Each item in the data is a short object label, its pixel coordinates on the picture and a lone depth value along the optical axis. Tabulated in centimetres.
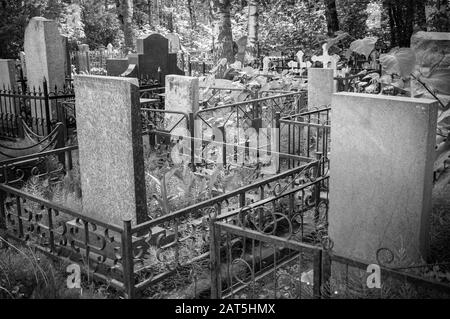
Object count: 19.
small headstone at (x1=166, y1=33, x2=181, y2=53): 2247
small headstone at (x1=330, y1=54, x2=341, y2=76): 1308
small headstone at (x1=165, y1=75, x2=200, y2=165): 825
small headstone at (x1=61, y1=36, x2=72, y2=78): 1544
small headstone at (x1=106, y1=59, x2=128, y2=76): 1339
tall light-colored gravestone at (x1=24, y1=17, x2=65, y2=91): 1055
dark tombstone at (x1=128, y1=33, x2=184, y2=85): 1198
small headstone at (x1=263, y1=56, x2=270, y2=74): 1527
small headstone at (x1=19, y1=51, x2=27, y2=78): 1568
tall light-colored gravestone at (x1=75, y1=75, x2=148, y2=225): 473
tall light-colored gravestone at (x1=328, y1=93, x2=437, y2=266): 372
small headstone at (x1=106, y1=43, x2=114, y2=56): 2347
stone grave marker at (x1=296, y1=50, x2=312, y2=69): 1506
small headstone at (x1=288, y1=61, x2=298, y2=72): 1571
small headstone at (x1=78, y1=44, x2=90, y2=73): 2017
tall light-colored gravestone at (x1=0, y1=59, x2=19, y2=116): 1147
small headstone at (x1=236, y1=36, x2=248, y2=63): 1778
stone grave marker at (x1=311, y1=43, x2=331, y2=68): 1331
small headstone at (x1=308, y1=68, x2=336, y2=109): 967
